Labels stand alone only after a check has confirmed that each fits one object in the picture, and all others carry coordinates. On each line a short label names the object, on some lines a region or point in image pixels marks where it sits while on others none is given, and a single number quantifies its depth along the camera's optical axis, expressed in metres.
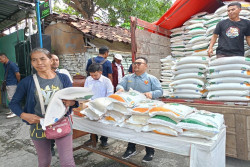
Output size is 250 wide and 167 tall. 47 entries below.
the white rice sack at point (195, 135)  1.72
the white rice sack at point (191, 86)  3.17
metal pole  4.51
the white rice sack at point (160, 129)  1.84
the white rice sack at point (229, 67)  2.64
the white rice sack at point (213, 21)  3.79
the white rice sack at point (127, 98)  2.23
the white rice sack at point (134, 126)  2.03
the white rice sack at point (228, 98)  2.63
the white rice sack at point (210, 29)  3.68
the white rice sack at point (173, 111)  1.88
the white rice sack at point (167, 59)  4.45
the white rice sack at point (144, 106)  2.08
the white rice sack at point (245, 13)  3.44
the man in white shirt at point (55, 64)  3.26
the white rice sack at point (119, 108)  2.20
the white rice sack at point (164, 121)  1.84
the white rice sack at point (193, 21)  4.13
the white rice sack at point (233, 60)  2.63
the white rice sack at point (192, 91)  3.18
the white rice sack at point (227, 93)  2.64
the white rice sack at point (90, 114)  2.42
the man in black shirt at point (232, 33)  3.00
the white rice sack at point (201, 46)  3.80
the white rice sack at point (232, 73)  2.65
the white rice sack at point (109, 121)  2.22
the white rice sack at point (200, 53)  3.72
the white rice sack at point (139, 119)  2.06
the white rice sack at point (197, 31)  4.01
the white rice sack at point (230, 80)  2.67
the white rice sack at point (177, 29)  4.61
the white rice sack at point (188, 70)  3.16
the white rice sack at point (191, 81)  3.16
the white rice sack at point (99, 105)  2.35
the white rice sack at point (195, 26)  4.07
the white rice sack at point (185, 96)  3.20
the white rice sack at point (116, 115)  2.23
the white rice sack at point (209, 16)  3.96
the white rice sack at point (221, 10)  3.62
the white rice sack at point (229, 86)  2.65
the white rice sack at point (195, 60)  3.14
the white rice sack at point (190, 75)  3.17
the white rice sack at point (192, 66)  3.12
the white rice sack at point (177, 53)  4.51
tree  10.23
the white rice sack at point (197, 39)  3.92
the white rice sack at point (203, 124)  1.71
